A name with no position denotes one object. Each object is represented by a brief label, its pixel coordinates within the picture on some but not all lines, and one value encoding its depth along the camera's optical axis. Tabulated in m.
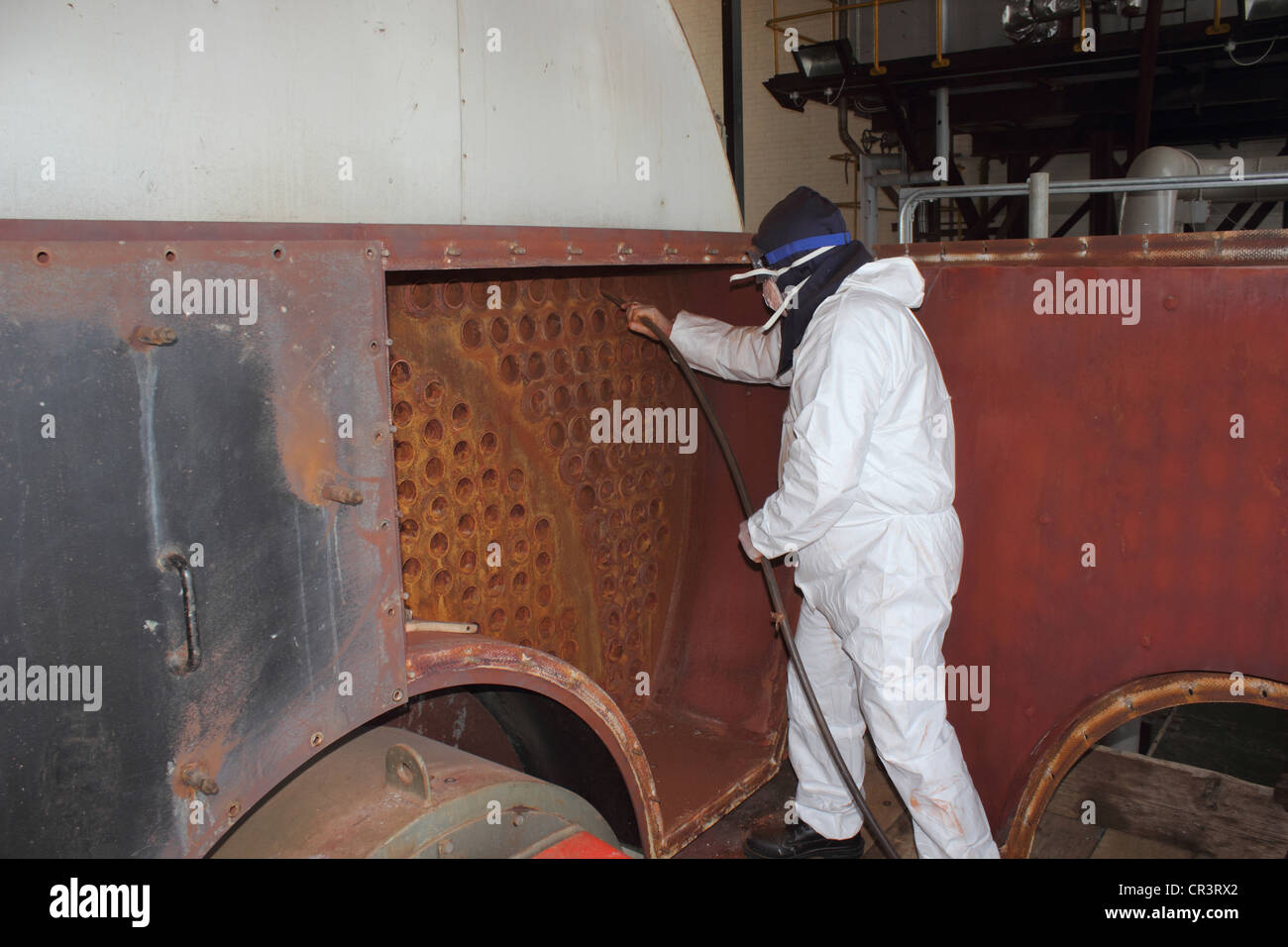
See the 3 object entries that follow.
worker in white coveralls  2.48
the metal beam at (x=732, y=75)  3.39
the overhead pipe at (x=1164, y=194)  4.02
